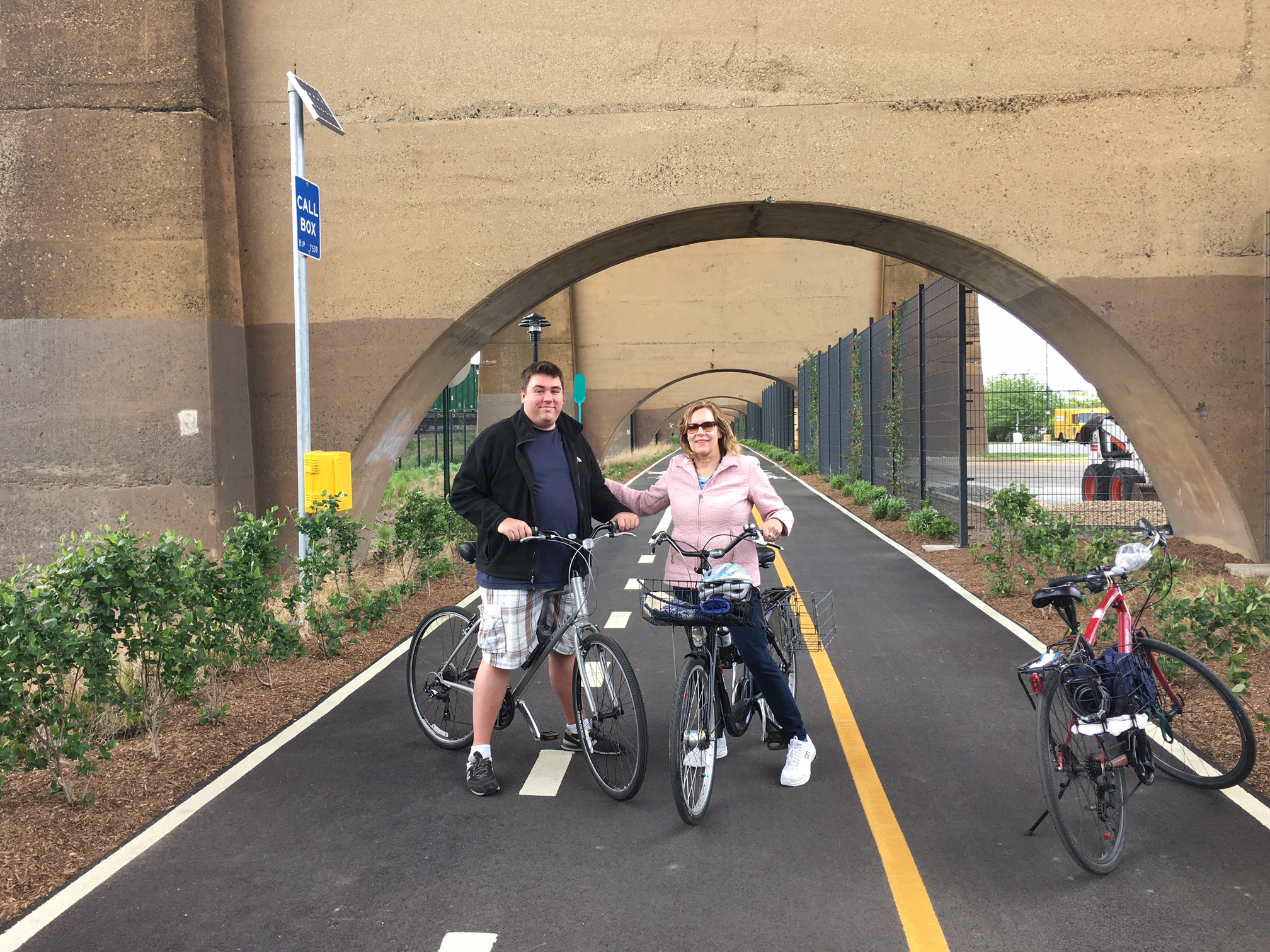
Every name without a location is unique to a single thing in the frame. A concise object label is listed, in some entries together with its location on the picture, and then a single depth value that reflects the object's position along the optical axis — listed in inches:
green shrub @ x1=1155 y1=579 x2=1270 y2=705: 215.0
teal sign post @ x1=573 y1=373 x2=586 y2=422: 1013.8
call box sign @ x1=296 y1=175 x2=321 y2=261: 319.9
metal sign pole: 323.9
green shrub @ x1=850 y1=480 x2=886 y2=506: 723.4
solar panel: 312.8
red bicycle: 148.6
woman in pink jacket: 179.9
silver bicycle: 174.2
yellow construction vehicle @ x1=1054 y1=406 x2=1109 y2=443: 551.9
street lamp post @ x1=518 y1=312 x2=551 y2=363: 839.7
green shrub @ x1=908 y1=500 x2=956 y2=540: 539.2
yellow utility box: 321.1
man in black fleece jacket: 181.3
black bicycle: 162.2
